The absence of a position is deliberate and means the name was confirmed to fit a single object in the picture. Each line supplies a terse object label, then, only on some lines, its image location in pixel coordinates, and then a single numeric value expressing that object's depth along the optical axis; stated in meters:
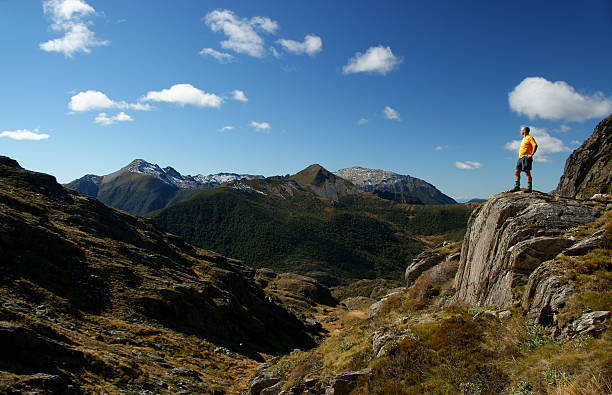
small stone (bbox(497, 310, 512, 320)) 12.66
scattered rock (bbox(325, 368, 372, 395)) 12.38
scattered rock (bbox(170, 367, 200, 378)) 21.29
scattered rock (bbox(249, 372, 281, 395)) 17.39
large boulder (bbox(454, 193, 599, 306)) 14.27
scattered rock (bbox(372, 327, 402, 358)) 13.63
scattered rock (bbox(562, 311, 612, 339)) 9.16
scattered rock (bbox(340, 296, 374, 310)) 83.88
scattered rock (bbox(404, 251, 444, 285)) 34.06
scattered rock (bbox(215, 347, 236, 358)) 29.62
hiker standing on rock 17.83
